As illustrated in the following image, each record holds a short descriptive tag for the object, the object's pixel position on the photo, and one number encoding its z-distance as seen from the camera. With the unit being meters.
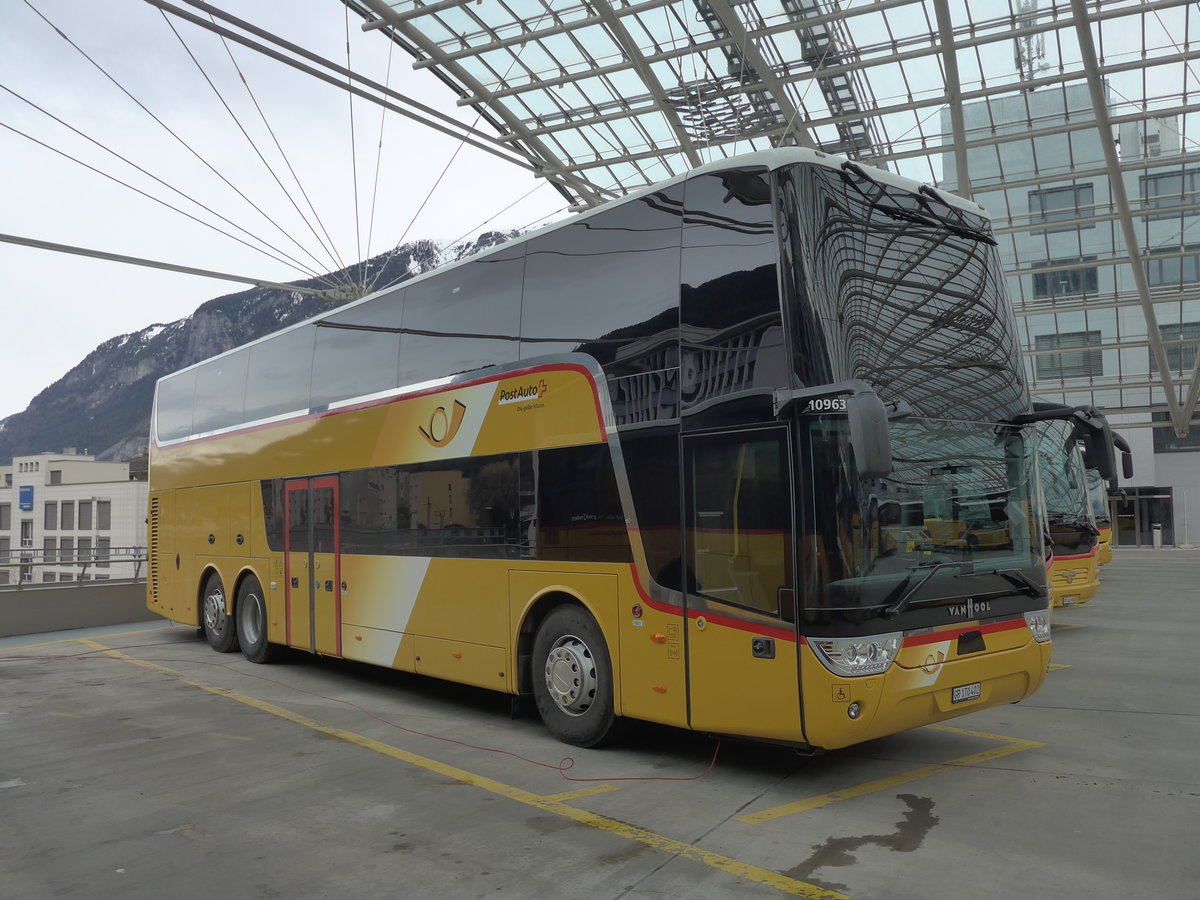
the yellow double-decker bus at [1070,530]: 15.02
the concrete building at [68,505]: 102.94
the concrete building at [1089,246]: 25.98
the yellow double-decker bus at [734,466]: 5.99
